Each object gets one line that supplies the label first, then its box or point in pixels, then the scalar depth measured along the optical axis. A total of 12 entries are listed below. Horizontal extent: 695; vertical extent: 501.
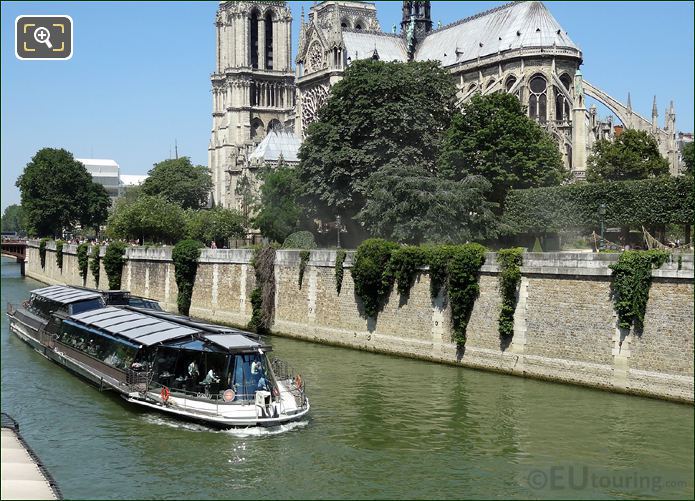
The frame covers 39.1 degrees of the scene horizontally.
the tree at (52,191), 90.31
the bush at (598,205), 37.72
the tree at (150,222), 73.19
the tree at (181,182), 116.19
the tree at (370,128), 52.56
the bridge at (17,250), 90.06
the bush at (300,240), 52.70
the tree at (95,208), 92.94
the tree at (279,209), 61.91
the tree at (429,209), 42.50
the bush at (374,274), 37.53
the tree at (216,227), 78.19
